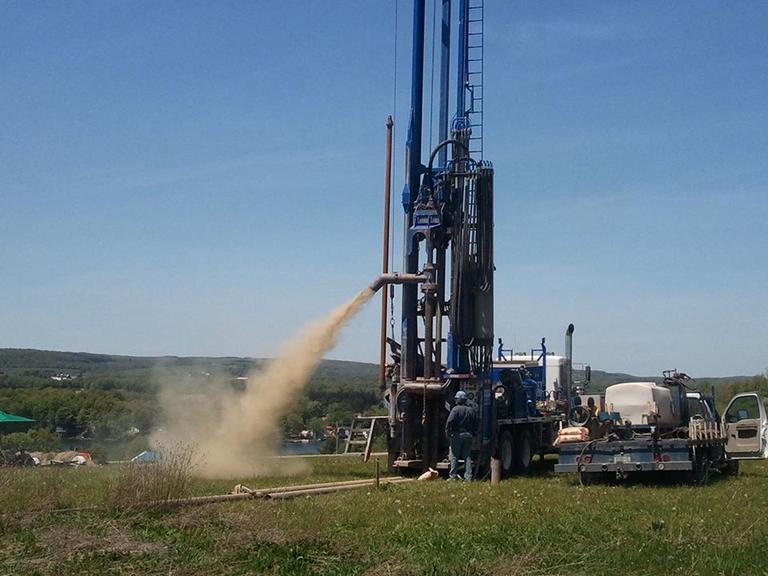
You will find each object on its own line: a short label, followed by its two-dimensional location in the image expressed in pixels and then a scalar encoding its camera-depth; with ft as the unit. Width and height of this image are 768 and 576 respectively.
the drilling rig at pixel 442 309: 69.72
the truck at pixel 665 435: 59.26
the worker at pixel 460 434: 64.90
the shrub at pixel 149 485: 40.83
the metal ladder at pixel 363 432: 71.77
